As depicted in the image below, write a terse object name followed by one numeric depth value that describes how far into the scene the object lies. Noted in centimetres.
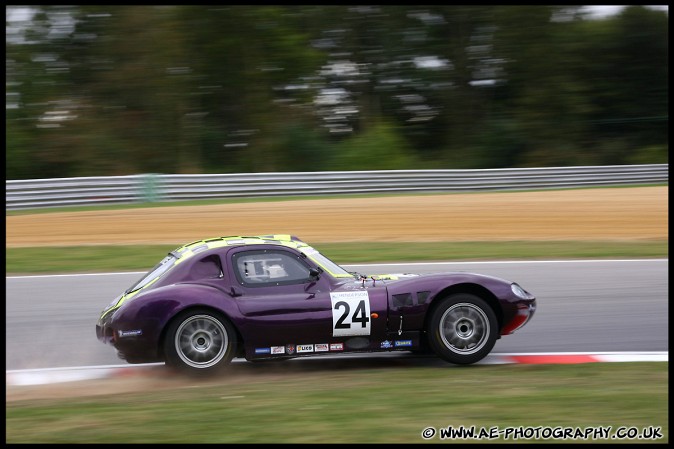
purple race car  1428
